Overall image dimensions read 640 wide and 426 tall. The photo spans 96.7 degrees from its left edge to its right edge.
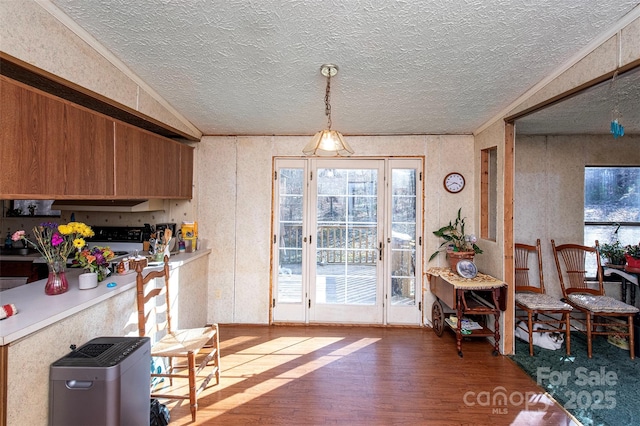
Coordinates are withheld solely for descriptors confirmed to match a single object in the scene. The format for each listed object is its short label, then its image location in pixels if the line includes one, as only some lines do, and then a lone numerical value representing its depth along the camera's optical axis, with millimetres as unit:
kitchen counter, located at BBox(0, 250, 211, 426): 1289
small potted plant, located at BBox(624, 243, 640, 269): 3082
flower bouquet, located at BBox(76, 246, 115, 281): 1971
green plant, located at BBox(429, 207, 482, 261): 3271
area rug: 2109
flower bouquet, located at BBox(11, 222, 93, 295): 1775
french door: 3631
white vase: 1897
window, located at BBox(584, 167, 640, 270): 3631
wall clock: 3580
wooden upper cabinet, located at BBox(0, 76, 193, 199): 1424
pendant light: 2004
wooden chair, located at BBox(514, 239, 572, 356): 2926
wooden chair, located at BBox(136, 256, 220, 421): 2025
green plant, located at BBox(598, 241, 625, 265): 3342
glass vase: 1775
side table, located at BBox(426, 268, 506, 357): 2861
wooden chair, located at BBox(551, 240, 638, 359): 2838
